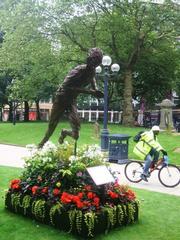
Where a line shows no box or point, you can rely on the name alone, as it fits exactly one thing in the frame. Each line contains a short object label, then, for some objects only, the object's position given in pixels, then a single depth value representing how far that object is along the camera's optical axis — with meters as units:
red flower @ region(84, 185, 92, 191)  7.52
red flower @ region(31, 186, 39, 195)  7.71
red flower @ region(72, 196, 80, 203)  7.20
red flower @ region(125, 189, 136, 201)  7.98
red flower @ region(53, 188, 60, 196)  7.50
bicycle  12.45
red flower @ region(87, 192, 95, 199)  7.34
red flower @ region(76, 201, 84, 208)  7.10
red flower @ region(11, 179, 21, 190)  8.22
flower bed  7.14
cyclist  12.30
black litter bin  17.69
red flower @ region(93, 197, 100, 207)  7.24
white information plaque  7.45
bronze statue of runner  9.65
